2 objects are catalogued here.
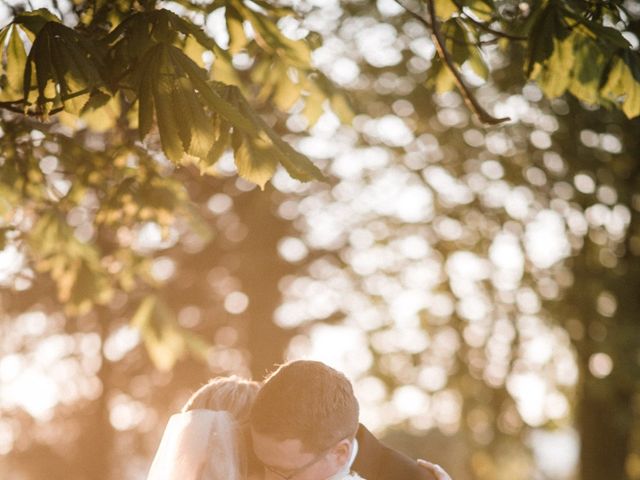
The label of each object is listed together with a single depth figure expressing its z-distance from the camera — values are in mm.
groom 3447
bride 3842
